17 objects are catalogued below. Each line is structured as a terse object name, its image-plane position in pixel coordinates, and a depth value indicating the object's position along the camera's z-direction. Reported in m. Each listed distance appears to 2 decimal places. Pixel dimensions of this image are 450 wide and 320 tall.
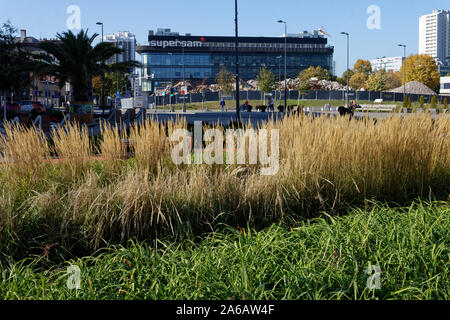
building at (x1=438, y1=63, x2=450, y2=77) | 172.88
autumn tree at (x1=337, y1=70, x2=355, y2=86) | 103.75
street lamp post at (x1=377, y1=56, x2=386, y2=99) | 79.03
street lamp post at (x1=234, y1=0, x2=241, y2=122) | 23.62
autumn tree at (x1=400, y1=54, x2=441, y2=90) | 79.00
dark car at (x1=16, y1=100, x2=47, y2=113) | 40.07
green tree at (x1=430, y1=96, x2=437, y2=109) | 39.49
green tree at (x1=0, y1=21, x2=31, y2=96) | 29.23
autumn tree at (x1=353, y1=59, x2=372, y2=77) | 100.97
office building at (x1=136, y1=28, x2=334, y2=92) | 105.19
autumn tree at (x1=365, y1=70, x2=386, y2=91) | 80.74
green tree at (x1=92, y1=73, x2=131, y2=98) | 74.44
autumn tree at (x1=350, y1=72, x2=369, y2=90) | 93.25
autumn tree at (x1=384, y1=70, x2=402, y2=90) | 85.25
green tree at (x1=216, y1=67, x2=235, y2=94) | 69.00
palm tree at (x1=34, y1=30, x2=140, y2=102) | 26.36
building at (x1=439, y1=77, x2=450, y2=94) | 103.56
